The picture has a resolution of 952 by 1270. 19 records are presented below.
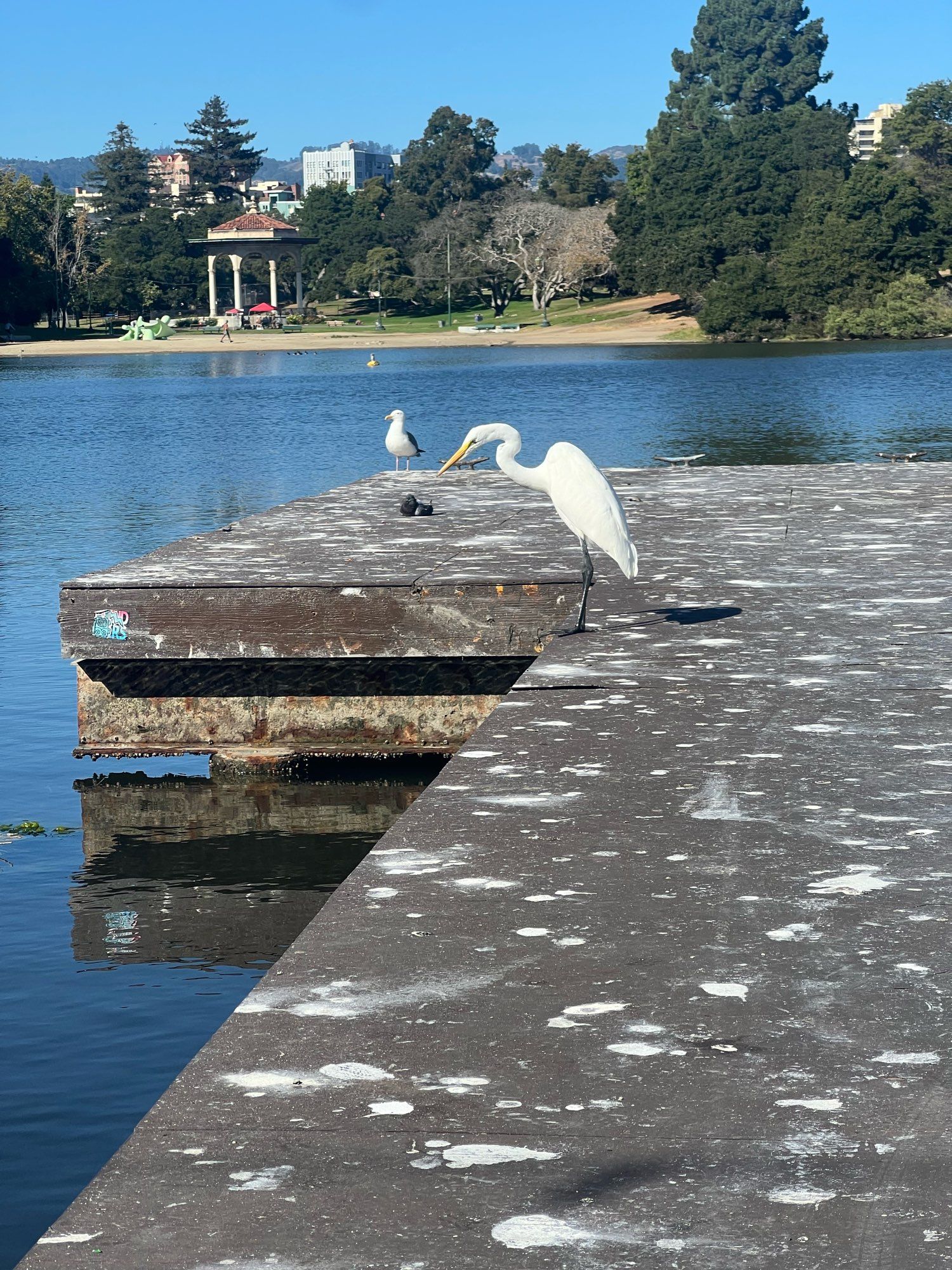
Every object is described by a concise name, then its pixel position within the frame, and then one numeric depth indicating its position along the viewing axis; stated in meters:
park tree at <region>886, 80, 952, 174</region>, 137.38
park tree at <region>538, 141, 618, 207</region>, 151.88
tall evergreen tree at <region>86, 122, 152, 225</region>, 162.25
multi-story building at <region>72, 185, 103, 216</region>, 164.62
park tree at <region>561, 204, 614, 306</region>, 122.62
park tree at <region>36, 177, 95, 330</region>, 130.50
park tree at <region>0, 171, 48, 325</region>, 121.81
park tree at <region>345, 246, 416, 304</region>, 135.25
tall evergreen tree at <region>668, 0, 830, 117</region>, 180.88
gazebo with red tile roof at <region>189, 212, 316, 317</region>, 136.38
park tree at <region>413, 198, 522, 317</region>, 130.12
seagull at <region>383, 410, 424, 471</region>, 20.19
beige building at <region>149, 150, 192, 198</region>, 174.93
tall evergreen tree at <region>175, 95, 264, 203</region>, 191.75
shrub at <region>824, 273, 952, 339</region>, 94.00
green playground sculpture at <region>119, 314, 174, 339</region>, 124.19
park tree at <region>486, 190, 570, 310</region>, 124.62
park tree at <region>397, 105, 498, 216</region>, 159.12
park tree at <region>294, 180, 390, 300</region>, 142.75
